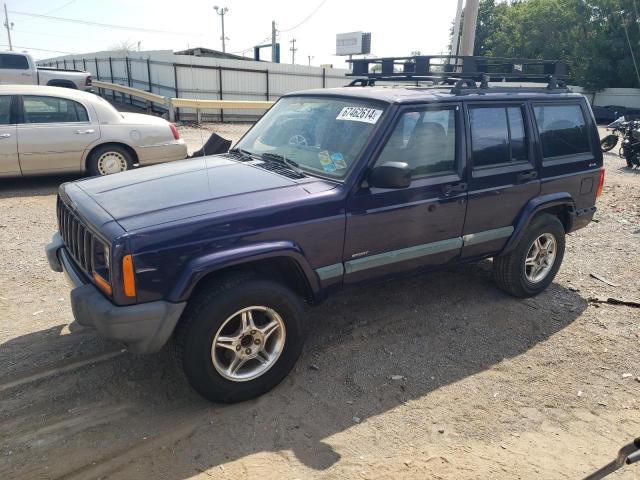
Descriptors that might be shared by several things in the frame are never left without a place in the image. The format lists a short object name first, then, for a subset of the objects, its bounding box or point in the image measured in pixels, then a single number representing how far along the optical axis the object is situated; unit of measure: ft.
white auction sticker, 12.08
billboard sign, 159.74
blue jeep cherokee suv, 9.48
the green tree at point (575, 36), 129.90
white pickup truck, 53.57
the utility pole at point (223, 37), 204.23
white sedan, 25.62
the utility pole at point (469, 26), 31.48
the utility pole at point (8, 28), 235.40
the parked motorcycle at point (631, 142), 42.22
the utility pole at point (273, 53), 140.05
